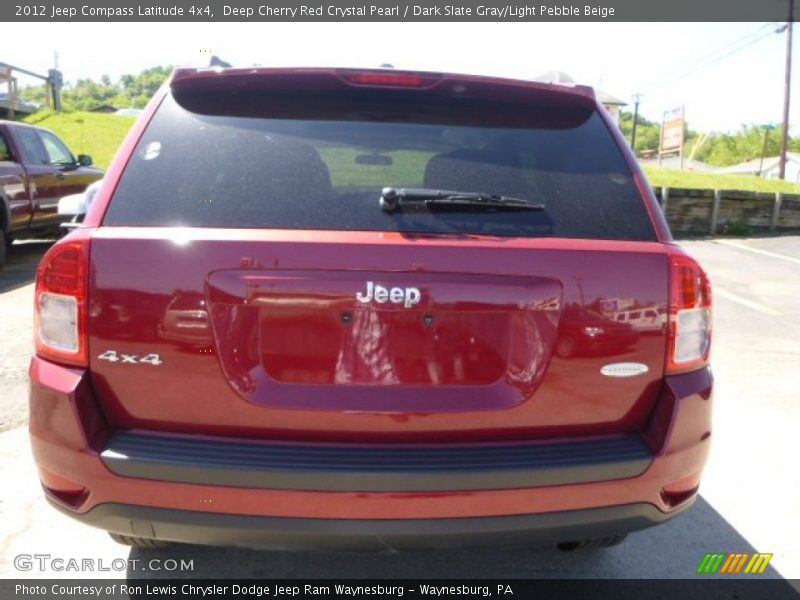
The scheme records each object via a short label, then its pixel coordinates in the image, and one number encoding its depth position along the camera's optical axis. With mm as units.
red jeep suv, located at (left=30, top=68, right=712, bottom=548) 1816
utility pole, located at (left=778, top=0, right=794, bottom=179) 32781
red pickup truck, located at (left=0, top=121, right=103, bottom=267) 8852
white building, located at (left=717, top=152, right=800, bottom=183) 76750
